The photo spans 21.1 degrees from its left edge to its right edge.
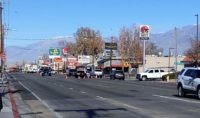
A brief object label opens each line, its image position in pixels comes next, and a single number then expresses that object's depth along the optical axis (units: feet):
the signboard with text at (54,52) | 514.68
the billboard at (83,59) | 526.16
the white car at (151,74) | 277.87
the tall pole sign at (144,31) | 377.09
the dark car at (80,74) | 323.98
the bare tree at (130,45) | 439.63
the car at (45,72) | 409.49
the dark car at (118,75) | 303.48
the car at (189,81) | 97.73
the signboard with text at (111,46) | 459.07
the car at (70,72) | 386.01
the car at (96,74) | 354.68
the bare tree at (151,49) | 543.35
